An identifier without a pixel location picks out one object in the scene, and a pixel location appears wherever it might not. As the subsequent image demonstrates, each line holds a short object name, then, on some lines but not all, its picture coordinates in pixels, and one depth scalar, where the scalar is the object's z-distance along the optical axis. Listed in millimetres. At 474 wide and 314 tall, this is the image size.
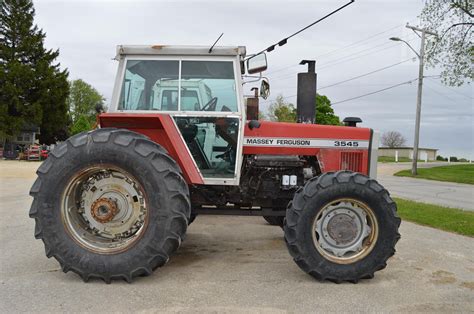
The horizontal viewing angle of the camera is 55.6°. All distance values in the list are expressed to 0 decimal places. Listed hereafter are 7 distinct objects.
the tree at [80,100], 79875
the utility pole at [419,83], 27422
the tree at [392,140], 79081
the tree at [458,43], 26203
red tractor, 4418
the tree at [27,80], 46250
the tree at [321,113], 32906
